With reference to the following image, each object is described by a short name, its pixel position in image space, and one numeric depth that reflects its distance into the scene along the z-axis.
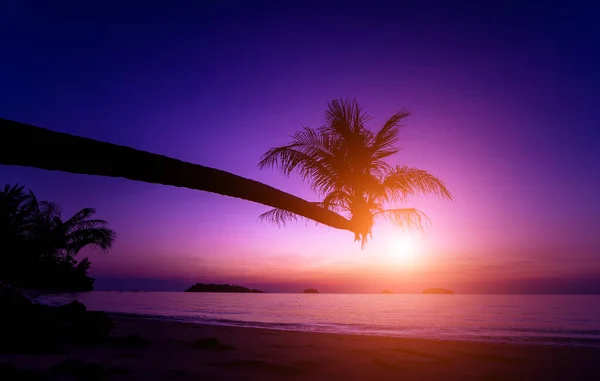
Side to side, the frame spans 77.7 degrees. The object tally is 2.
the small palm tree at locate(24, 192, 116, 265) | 17.08
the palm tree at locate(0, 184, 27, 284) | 14.19
